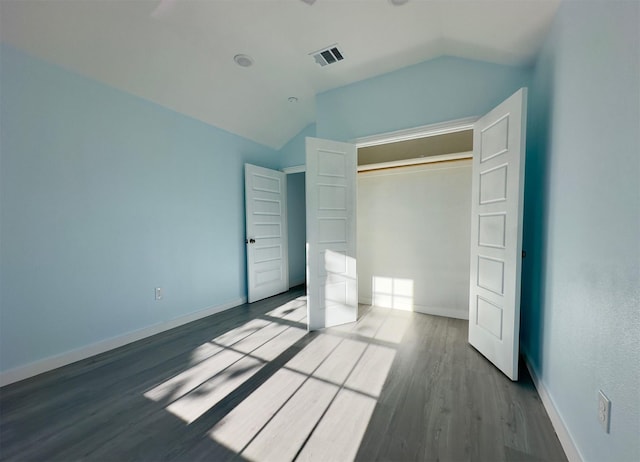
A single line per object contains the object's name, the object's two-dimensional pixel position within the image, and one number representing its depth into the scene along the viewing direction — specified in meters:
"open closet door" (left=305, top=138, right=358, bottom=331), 2.93
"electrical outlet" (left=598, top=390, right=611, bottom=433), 1.03
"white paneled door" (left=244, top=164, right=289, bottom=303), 4.06
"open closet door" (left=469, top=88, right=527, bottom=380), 1.93
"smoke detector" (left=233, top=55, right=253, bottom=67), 2.75
